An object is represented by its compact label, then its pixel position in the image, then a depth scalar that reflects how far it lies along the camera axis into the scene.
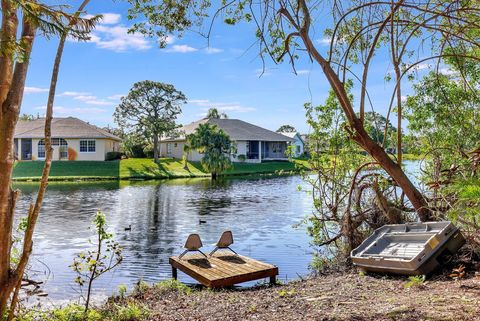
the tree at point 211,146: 39.78
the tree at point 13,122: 4.22
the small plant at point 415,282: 6.02
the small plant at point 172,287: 8.16
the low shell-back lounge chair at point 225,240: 10.32
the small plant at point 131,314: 5.61
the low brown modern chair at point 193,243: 10.00
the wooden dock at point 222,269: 8.69
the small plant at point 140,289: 7.88
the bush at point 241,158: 50.72
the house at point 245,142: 52.69
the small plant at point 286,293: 6.75
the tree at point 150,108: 51.33
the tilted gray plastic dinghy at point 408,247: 6.39
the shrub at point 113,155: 48.89
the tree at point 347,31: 7.22
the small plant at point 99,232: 6.07
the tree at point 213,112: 72.68
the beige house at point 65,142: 46.22
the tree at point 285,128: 97.83
